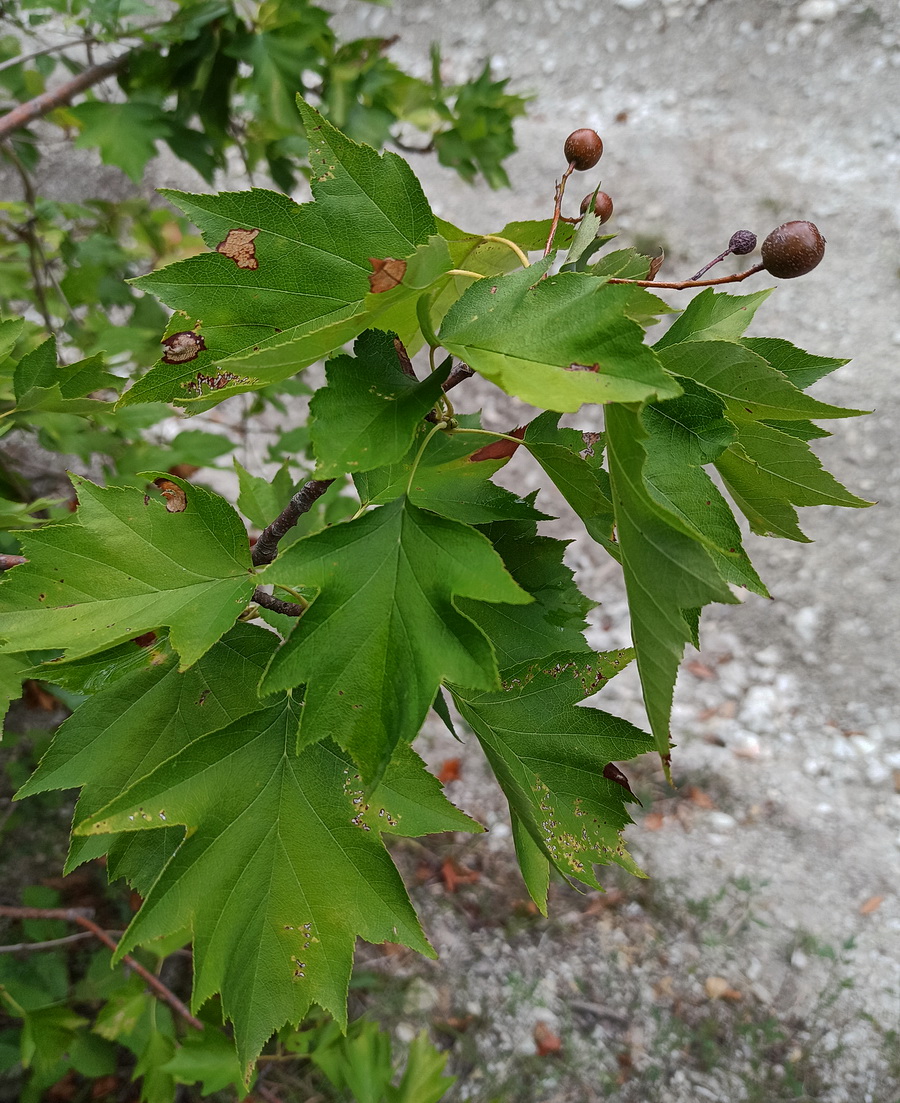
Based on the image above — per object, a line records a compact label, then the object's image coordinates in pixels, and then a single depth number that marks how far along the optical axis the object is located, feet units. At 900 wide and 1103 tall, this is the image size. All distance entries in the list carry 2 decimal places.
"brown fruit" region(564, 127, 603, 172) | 0.86
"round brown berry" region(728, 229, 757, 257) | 0.82
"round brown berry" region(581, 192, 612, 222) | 0.83
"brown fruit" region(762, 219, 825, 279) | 0.76
